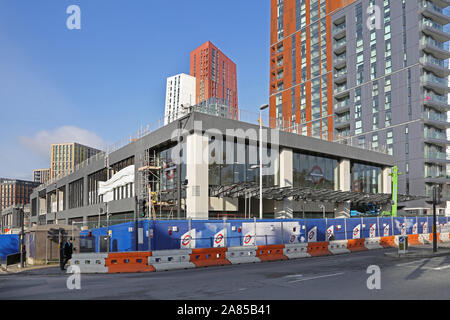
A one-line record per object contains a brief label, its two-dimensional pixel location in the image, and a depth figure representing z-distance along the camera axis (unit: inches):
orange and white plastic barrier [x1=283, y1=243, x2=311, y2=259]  1003.3
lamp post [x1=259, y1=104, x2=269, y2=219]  1145.3
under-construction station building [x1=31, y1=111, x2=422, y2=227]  1321.4
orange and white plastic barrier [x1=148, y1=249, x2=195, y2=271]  797.2
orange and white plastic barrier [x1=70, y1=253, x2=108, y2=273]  791.1
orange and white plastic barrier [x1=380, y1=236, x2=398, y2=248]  1293.3
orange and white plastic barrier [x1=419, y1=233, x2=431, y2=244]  1392.6
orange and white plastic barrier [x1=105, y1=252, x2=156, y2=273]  784.9
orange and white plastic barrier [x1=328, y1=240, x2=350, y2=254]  1116.3
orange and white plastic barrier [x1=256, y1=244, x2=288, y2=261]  950.4
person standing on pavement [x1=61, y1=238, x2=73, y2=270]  892.6
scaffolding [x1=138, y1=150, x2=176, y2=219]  1467.8
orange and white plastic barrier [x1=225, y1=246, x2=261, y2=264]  902.5
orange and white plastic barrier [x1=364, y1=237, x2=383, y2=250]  1239.5
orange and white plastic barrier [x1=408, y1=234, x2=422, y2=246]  1358.3
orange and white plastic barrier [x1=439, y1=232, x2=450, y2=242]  1455.5
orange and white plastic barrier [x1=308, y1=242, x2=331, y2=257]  1060.0
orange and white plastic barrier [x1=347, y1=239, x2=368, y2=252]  1177.4
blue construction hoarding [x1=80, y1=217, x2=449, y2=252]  872.3
